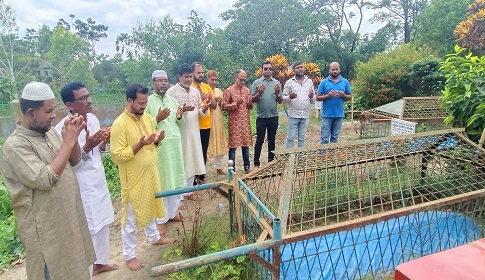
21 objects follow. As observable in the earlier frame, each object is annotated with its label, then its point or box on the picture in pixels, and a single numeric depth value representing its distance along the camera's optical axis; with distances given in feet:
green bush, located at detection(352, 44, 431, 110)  37.99
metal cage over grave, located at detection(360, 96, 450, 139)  21.68
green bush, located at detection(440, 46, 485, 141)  12.03
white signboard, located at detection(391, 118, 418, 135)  15.91
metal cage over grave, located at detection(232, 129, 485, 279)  8.74
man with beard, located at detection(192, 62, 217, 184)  14.89
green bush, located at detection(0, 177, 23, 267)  11.96
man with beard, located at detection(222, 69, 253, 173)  16.45
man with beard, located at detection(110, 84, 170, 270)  9.07
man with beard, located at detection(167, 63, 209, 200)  13.65
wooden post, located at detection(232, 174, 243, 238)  9.27
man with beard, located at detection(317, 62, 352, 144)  17.12
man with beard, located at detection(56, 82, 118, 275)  8.18
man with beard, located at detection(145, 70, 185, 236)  11.73
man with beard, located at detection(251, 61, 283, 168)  16.76
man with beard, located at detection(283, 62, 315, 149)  17.34
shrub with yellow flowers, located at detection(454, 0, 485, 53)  19.81
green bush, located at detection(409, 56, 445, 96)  35.06
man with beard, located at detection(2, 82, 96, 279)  6.13
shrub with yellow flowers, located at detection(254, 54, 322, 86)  36.48
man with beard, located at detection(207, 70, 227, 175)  16.47
